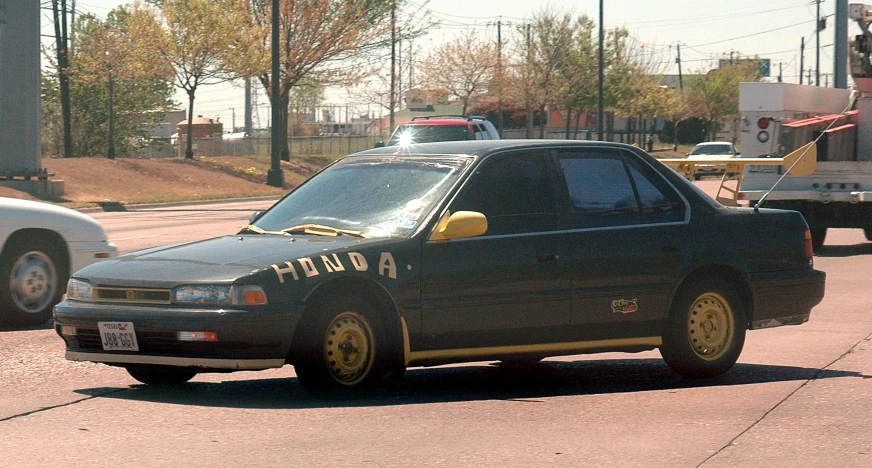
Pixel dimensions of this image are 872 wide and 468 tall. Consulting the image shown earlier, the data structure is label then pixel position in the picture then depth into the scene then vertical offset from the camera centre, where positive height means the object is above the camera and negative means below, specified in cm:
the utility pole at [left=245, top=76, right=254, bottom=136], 9672 +58
